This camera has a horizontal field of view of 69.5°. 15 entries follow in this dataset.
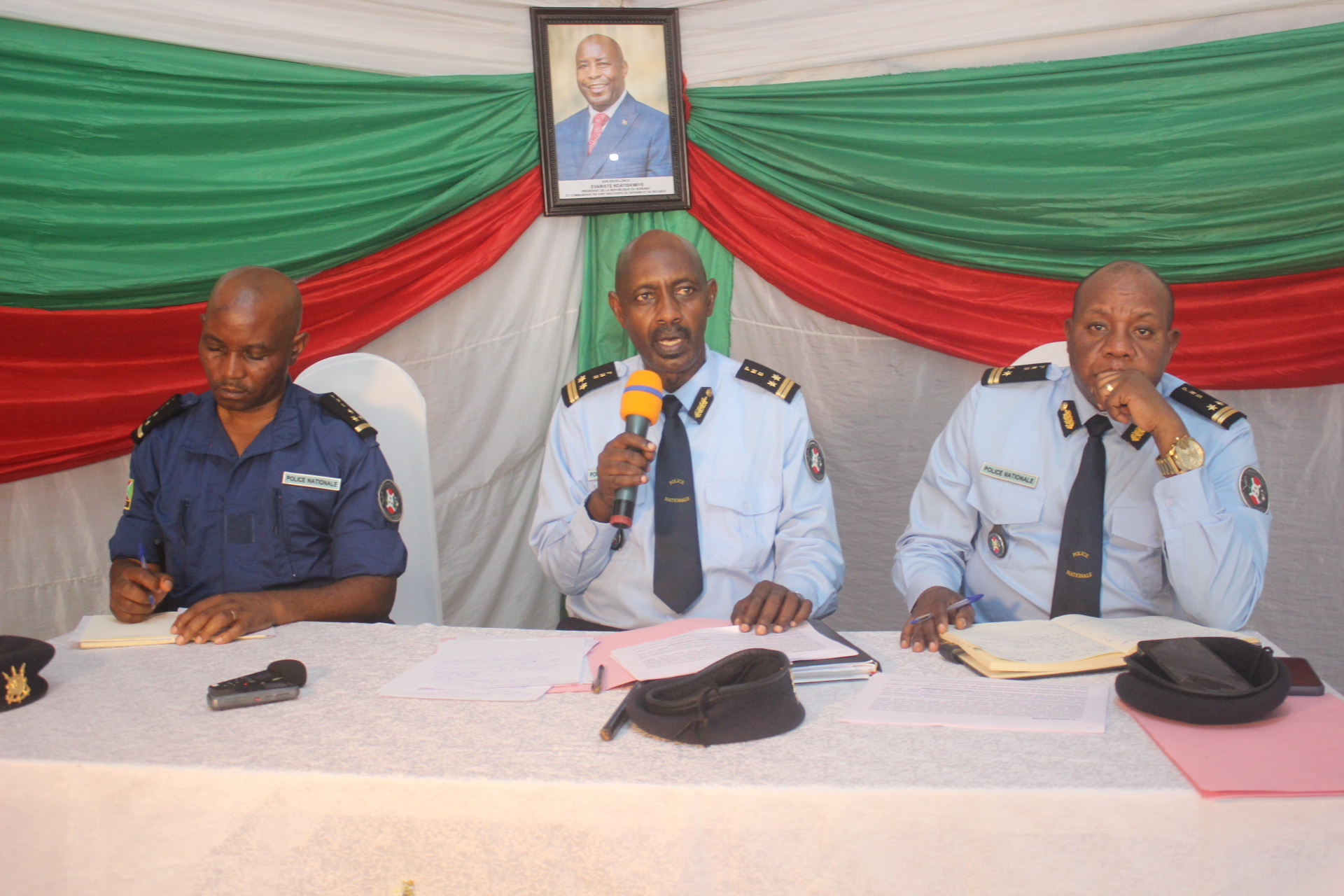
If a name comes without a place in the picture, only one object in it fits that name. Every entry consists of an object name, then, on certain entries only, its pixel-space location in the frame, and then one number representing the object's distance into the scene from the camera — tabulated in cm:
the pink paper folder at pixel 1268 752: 113
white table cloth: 112
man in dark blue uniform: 224
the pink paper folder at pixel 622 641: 156
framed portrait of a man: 320
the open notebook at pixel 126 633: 181
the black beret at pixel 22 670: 150
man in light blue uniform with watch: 195
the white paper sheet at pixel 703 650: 156
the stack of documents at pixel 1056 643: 155
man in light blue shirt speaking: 234
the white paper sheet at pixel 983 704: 135
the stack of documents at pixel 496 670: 152
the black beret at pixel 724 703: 130
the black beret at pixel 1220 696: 129
